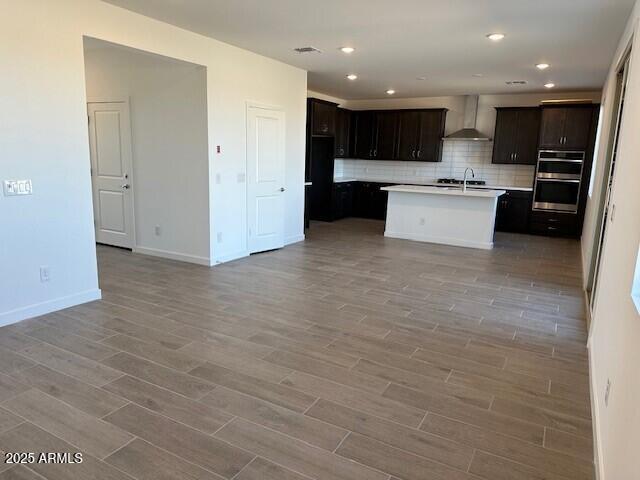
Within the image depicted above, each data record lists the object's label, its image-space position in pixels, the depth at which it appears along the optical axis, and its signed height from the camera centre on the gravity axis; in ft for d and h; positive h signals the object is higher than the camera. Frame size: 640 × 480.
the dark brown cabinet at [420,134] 31.42 +1.99
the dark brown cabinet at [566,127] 26.61 +2.37
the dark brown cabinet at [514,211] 28.60 -2.87
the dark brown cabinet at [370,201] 33.47 -2.95
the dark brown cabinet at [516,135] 28.55 +1.93
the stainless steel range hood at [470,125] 29.91 +2.63
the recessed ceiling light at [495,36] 15.23 +4.34
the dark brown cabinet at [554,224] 27.58 -3.49
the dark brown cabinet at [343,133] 32.32 +1.99
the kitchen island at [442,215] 23.91 -2.86
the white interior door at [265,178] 20.34 -0.94
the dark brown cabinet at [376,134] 32.96 +1.98
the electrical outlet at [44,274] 12.73 -3.45
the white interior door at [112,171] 20.16 -0.83
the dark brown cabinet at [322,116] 27.99 +2.74
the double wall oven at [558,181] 27.14 -0.83
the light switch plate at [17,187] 11.62 -0.98
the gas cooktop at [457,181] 30.94 -1.20
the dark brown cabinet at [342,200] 32.19 -2.91
